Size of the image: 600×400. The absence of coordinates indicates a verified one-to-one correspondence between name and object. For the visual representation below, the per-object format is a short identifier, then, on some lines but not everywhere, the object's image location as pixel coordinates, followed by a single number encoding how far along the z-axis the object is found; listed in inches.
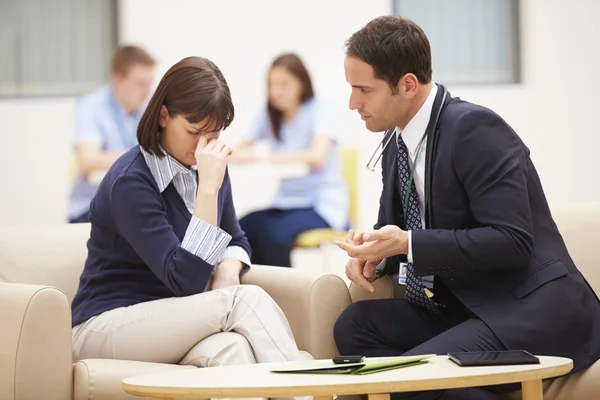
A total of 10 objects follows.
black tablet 201.8
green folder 200.3
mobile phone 202.9
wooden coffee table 196.1
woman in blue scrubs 344.7
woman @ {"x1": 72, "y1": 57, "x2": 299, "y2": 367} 218.0
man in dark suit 212.5
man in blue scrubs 353.9
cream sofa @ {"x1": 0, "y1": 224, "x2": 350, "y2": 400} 211.1
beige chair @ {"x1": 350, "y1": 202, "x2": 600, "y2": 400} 226.6
